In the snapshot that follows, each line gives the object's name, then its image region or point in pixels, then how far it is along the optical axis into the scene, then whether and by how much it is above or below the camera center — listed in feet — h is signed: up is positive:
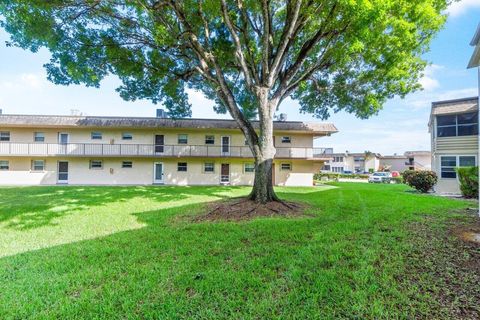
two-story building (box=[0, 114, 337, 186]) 65.10 +3.10
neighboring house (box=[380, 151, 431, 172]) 170.60 +0.96
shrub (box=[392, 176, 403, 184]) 98.38 -7.73
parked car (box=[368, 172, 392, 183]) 101.04 -6.94
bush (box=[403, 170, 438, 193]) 49.06 -3.80
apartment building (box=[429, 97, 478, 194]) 49.03 +5.31
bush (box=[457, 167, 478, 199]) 39.27 -3.30
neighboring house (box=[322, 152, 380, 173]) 182.50 -0.65
